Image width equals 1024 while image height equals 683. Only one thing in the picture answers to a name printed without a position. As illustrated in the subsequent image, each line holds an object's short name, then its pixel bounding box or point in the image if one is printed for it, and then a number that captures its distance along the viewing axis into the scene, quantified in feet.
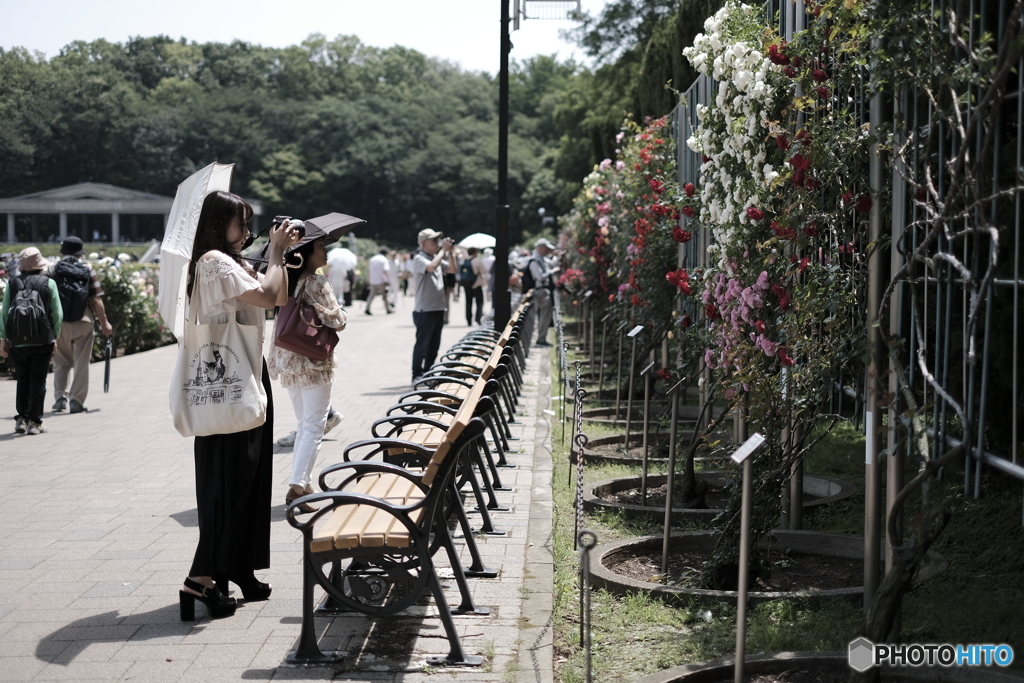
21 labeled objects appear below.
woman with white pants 21.31
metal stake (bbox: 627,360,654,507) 20.70
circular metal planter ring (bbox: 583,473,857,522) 20.16
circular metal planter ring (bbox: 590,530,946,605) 14.92
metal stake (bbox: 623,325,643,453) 26.73
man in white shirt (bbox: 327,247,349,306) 94.12
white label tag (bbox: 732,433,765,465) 11.05
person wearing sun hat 31.48
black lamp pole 37.27
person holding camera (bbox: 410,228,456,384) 38.75
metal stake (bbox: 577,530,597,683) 10.93
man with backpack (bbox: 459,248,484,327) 69.05
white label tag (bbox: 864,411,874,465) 13.01
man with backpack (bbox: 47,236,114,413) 34.86
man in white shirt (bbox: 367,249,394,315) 91.09
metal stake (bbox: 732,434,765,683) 11.17
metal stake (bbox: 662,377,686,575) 16.53
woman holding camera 14.94
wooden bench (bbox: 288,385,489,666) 13.08
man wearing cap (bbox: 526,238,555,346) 62.39
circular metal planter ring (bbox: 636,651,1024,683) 12.04
